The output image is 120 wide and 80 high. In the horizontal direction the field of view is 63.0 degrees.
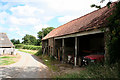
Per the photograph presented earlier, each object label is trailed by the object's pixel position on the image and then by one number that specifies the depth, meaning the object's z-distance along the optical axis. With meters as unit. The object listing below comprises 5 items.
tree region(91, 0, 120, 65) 3.62
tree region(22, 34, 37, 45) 86.42
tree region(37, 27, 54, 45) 60.37
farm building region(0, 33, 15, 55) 24.20
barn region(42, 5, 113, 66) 10.14
